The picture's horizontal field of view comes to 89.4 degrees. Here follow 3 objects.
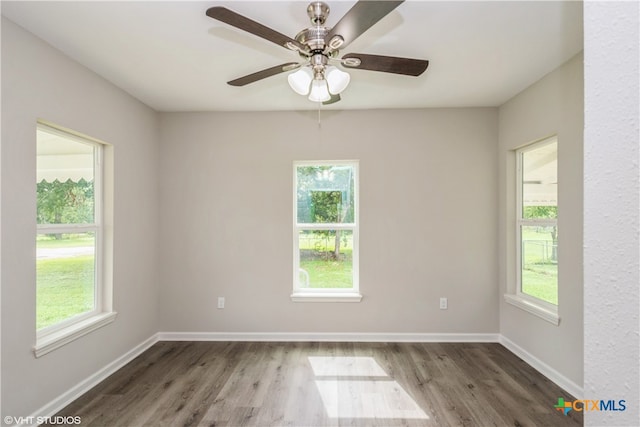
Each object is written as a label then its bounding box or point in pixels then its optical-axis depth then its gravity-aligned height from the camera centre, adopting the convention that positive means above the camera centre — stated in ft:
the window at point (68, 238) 7.49 -0.67
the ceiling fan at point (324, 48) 4.66 +2.80
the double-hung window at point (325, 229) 12.17 -0.57
